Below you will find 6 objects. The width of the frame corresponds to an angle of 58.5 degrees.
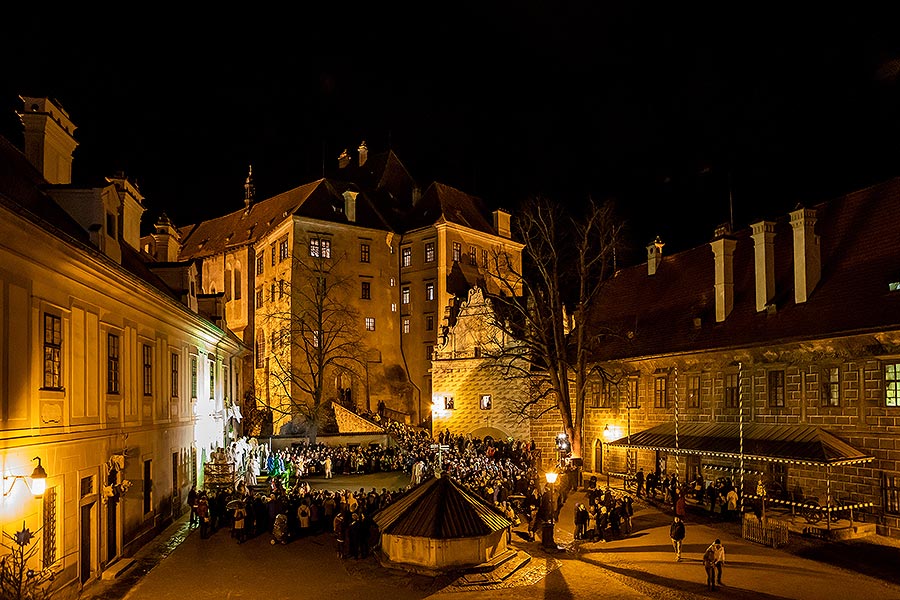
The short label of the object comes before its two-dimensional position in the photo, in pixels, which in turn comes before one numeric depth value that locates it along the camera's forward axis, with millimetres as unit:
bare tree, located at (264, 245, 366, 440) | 54688
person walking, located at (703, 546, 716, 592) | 16500
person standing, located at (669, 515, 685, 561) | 19031
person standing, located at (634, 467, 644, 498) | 30141
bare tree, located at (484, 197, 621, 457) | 31922
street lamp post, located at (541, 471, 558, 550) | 20938
